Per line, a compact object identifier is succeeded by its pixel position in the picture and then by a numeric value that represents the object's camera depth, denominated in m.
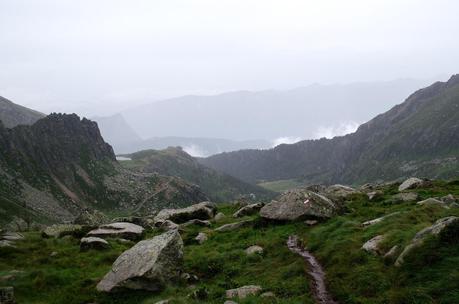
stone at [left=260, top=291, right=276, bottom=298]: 23.70
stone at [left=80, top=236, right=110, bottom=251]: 39.75
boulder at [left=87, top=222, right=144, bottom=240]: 44.84
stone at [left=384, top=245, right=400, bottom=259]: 24.89
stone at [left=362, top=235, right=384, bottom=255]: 26.72
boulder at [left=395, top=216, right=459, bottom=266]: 23.19
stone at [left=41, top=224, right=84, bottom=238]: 48.03
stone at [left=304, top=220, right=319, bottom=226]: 39.12
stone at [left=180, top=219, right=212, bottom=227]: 50.19
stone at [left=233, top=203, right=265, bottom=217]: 53.94
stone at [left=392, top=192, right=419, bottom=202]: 46.13
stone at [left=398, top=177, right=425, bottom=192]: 58.16
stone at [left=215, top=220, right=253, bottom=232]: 44.19
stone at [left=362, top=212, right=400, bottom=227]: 34.31
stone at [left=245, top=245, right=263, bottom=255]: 33.05
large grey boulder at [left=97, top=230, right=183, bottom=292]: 28.03
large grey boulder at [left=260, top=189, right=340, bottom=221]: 40.47
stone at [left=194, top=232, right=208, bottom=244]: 41.15
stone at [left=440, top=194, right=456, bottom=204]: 40.47
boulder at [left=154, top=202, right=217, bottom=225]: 55.34
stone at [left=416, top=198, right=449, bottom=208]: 37.21
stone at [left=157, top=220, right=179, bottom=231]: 49.11
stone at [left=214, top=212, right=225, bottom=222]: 53.00
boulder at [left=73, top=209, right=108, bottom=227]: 63.34
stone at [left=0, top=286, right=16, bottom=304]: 26.82
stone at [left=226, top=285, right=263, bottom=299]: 24.62
